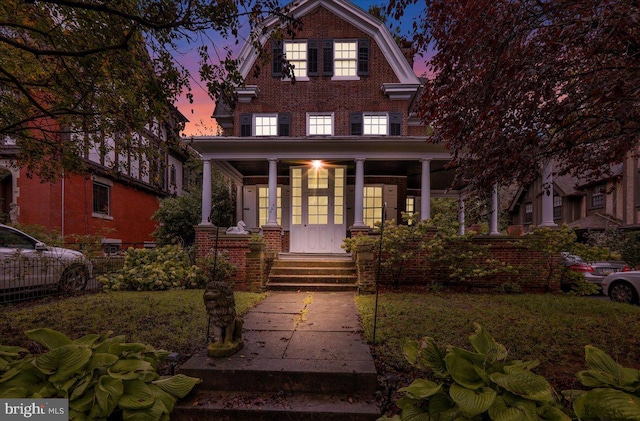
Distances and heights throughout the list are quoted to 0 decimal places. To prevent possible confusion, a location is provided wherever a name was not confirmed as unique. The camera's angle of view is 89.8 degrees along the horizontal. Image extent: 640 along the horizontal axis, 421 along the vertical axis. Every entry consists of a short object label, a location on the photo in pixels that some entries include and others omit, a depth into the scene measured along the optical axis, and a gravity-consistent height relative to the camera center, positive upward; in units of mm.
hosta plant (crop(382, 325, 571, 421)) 1998 -1188
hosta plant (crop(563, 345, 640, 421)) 1912 -1157
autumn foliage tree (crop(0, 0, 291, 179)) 3822 +1997
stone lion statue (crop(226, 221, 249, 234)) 8878 -645
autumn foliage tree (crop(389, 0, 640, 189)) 3496 +1592
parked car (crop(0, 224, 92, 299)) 6695 -1358
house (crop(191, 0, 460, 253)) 11414 +3923
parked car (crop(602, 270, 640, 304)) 7949 -1923
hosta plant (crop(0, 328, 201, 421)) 2338 -1326
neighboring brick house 12125 +128
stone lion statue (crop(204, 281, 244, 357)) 3461 -1240
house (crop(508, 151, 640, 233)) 17656 +443
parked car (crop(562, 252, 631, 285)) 9445 -1730
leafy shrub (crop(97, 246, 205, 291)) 7910 -1687
